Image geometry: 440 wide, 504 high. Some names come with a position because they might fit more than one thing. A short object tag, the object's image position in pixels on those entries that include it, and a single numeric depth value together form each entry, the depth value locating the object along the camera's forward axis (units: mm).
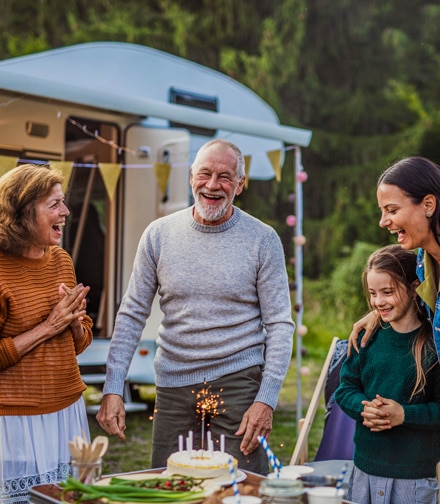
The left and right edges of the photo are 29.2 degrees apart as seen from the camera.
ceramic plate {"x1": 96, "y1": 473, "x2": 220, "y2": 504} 2174
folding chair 3604
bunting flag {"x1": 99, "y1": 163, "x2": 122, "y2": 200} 5457
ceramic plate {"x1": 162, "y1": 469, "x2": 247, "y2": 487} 2340
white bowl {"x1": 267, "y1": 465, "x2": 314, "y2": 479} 2236
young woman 2586
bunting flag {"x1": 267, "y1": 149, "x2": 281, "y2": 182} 6441
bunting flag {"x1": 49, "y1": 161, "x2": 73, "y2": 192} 5026
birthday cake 2371
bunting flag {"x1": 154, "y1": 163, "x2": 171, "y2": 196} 5938
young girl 2676
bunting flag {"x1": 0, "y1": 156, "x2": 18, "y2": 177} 5012
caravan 6027
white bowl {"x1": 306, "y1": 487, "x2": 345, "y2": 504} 1976
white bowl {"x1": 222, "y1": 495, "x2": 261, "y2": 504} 2051
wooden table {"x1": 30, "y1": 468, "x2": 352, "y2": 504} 2168
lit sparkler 2914
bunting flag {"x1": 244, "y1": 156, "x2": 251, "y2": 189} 6402
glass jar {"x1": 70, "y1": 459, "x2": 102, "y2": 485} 2178
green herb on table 2143
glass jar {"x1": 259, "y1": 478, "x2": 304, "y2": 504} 1903
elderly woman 2713
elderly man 2906
